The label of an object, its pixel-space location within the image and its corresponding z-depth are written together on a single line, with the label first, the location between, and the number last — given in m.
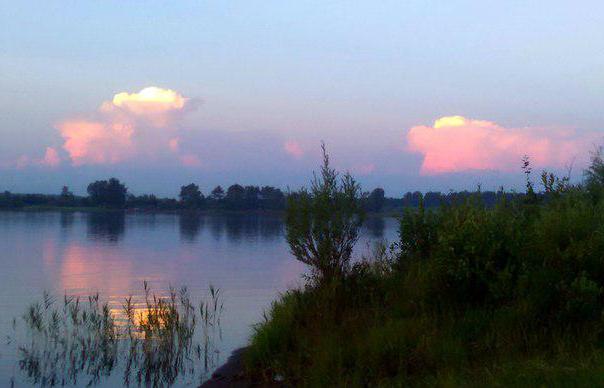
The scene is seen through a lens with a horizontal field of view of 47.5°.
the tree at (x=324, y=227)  12.63
